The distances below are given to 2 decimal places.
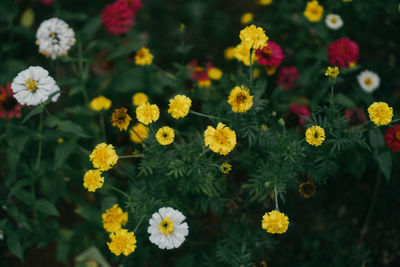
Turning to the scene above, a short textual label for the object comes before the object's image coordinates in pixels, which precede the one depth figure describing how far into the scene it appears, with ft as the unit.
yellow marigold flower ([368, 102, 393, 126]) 5.80
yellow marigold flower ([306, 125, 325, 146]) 5.75
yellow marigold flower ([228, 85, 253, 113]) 6.00
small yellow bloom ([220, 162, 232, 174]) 5.64
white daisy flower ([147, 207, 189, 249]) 5.60
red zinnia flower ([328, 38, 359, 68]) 7.31
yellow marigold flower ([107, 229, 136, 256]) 5.68
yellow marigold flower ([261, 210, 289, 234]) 5.56
